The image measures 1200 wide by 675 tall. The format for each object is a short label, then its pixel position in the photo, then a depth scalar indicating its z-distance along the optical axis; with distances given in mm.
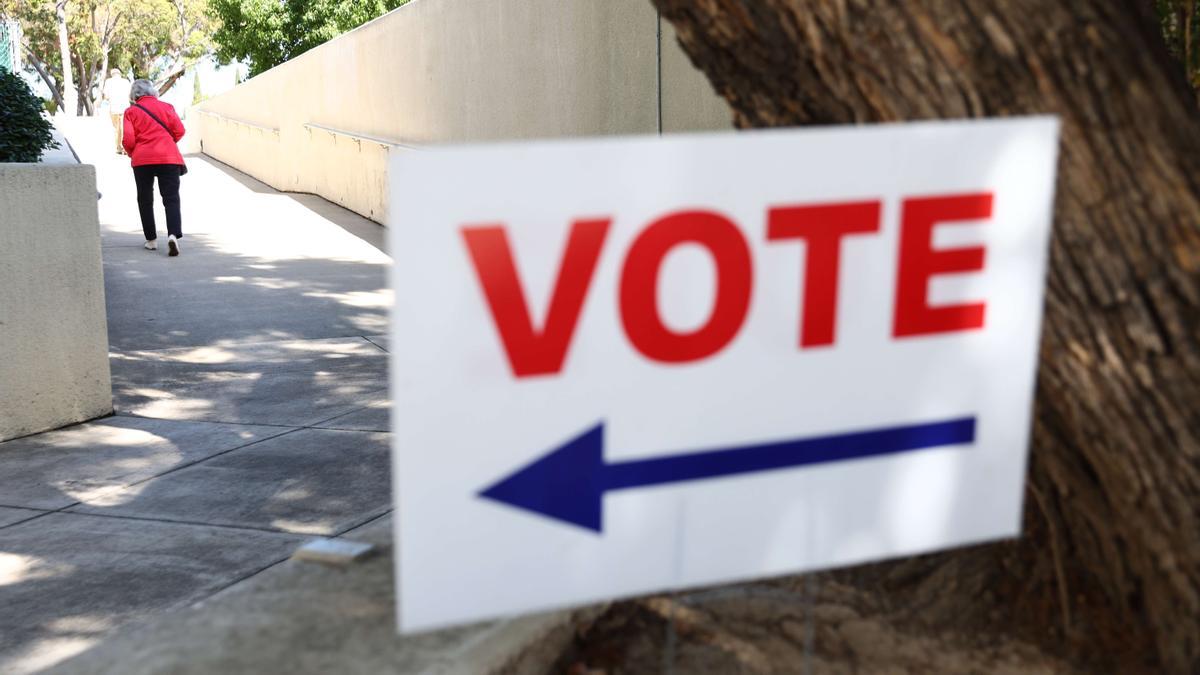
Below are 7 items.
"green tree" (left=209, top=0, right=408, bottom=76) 33000
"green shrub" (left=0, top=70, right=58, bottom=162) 6680
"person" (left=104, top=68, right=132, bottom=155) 17312
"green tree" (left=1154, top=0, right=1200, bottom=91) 3207
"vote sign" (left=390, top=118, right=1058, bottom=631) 1957
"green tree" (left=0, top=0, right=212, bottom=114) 53219
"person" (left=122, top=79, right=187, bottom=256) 12164
